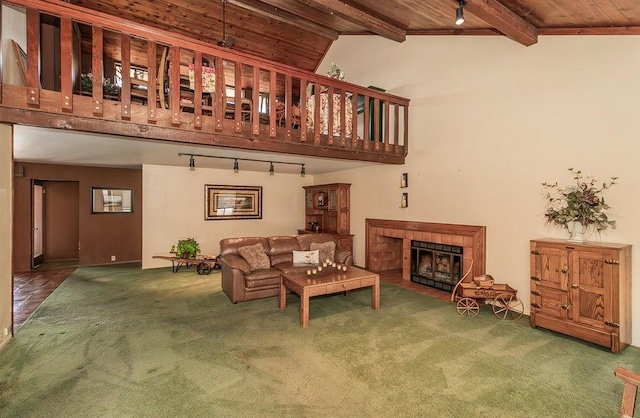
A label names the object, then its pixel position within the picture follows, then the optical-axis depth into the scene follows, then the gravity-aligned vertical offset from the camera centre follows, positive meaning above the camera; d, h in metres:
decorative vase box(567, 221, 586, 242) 3.29 -0.26
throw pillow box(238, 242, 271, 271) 4.69 -0.78
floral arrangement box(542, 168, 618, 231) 3.24 +0.03
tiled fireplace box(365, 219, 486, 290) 4.49 -0.58
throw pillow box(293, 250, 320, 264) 4.94 -0.82
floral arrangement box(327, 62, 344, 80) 5.58 +2.60
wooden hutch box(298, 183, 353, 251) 7.01 -0.08
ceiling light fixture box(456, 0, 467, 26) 3.13 +2.14
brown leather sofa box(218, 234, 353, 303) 4.38 -0.90
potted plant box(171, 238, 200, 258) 6.25 -0.86
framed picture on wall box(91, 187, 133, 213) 7.15 +0.21
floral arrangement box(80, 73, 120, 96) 3.68 +1.53
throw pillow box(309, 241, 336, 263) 5.18 -0.72
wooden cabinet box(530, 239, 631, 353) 2.93 -0.88
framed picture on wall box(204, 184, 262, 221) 7.36 +0.16
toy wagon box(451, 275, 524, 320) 3.93 -1.23
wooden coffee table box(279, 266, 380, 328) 3.55 -0.98
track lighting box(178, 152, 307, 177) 5.53 +1.00
